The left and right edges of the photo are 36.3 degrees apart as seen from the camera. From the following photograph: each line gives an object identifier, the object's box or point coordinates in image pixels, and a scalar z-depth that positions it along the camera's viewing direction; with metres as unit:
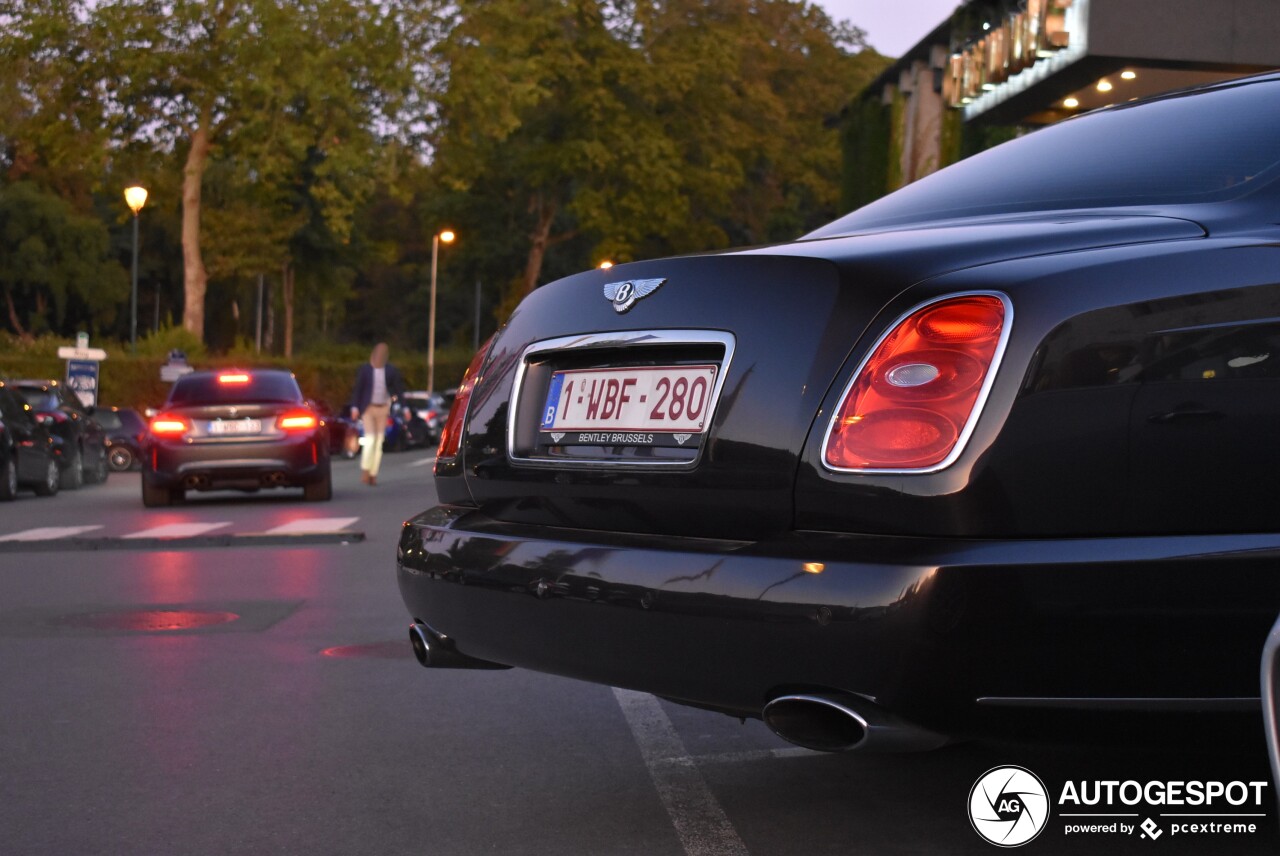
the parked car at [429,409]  47.69
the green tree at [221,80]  43.56
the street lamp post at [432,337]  65.88
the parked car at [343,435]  39.94
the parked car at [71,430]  24.69
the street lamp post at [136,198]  40.66
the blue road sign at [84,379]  36.94
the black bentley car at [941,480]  3.51
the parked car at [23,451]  21.03
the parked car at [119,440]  35.78
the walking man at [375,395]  23.48
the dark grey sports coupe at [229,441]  19.11
